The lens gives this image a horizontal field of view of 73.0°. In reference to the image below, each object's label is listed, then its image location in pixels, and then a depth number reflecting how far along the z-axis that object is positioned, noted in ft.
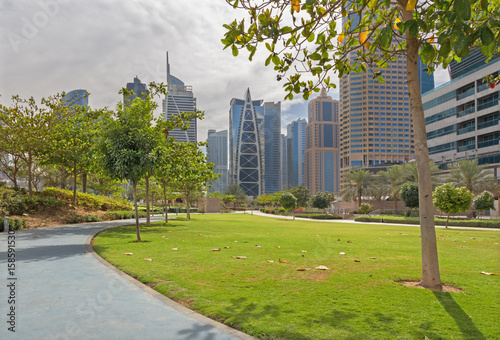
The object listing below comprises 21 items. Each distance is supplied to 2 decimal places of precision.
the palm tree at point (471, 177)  152.87
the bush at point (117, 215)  96.73
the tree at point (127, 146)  41.19
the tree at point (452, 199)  89.56
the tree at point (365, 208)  174.82
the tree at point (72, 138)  81.97
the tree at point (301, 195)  318.45
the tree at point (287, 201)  166.61
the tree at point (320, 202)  213.87
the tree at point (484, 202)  119.98
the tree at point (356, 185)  211.82
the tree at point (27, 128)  74.90
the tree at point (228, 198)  345.92
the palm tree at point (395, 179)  182.60
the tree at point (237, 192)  401.45
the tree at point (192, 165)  69.99
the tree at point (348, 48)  16.98
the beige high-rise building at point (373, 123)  519.60
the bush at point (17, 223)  54.43
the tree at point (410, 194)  148.56
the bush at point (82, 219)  76.84
